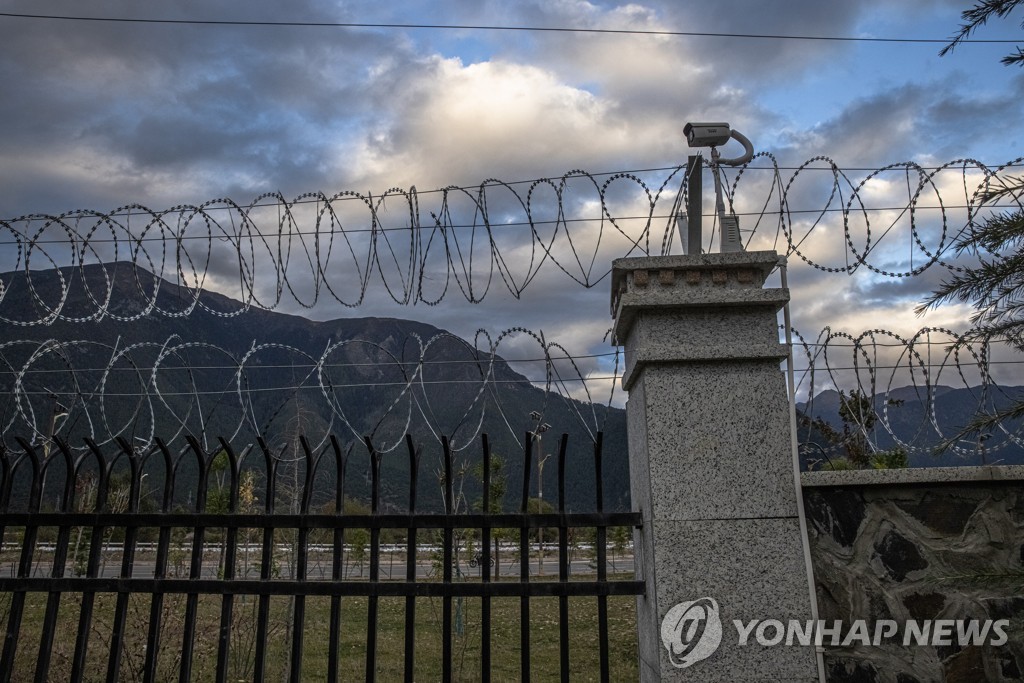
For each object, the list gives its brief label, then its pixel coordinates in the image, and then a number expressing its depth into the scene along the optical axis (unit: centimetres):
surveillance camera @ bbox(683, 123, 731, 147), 375
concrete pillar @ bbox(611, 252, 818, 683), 324
